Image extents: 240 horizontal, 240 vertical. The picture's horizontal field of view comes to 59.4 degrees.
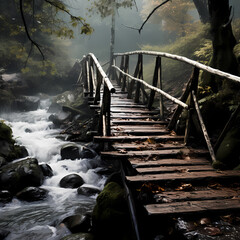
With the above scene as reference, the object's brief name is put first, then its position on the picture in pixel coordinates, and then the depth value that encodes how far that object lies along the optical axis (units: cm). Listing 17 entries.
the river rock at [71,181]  605
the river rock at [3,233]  400
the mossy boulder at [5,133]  705
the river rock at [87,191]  567
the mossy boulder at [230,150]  326
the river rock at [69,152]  764
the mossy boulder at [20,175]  542
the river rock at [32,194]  525
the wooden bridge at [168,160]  234
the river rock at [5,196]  508
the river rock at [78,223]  402
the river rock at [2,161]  616
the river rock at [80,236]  356
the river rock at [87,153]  770
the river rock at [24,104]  1322
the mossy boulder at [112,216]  349
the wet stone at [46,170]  646
